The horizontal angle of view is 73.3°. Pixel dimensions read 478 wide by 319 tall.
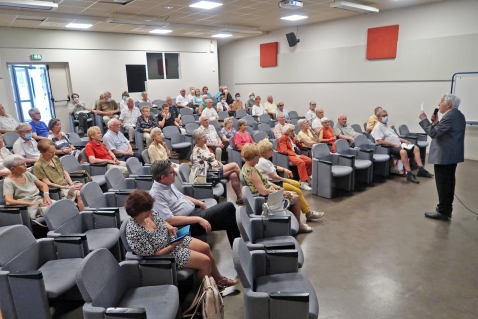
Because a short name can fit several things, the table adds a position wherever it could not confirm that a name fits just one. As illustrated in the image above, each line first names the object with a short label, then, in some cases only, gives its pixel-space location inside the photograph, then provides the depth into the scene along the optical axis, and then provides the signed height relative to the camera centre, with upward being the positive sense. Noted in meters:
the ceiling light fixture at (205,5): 7.16 +1.73
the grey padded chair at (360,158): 5.60 -1.38
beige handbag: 2.21 -1.49
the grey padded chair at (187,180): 4.11 -1.21
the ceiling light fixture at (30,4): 5.87 +1.53
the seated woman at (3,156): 4.15 -0.92
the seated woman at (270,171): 3.88 -1.07
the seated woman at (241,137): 5.95 -1.00
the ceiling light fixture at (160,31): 10.33 +1.69
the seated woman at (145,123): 6.60 -0.79
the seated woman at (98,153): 4.79 -1.00
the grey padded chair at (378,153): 5.93 -1.38
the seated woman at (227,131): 6.62 -1.01
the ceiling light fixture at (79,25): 8.68 +1.64
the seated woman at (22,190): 3.31 -1.06
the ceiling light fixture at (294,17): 8.88 +1.73
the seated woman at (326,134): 6.29 -1.04
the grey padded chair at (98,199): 3.31 -1.21
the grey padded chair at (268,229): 2.86 -1.30
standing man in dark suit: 3.91 -0.82
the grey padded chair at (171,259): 2.29 -1.23
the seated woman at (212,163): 4.53 -1.12
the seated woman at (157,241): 2.33 -1.15
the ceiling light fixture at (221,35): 11.47 +1.68
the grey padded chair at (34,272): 2.17 -1.33
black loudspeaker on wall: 10.66 +1.34
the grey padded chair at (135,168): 4.46 -1.15
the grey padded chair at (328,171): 4.99 -1.40
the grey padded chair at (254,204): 3.12 -1.20
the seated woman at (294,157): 5.42 -1.28
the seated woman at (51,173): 3.76 -1.00
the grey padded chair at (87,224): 2.80 -1.28
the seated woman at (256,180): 3.50 -1.06
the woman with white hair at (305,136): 6.10 -1.05
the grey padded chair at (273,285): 1.98 -1.35
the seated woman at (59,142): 5.28 -0.91
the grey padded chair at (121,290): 1.82 -1.26
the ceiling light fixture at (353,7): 7.06 +1.61
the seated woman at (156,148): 4.70 -0.93
